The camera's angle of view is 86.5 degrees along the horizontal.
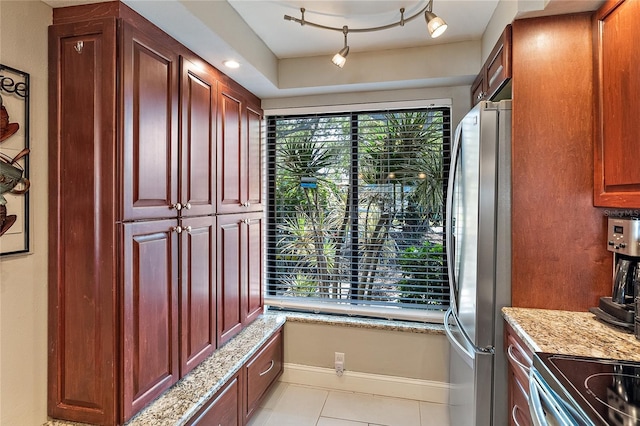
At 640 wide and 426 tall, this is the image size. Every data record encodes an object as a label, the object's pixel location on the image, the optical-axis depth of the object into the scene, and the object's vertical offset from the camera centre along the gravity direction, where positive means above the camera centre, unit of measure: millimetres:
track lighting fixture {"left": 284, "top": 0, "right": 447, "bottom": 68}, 1590 +1045
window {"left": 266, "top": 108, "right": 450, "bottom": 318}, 2578 -17
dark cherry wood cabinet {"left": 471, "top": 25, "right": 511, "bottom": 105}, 1626 +770
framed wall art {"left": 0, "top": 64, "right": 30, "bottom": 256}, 1234 +176
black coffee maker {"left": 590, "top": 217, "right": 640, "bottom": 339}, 1321 -275
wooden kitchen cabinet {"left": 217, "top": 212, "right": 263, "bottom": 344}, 2156 -438
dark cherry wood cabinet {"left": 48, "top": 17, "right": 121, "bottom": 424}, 1367 -69
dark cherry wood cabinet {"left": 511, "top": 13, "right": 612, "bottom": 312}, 1553 +175
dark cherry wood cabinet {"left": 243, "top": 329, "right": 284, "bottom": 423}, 2105 -1109
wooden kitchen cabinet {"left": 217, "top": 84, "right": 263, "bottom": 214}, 2174 +399
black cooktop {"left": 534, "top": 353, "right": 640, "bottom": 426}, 815 -483
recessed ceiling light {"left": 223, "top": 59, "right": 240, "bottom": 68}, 2021 +879
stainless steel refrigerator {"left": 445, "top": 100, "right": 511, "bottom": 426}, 1581 -234
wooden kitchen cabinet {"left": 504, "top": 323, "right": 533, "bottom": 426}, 1340 -702
